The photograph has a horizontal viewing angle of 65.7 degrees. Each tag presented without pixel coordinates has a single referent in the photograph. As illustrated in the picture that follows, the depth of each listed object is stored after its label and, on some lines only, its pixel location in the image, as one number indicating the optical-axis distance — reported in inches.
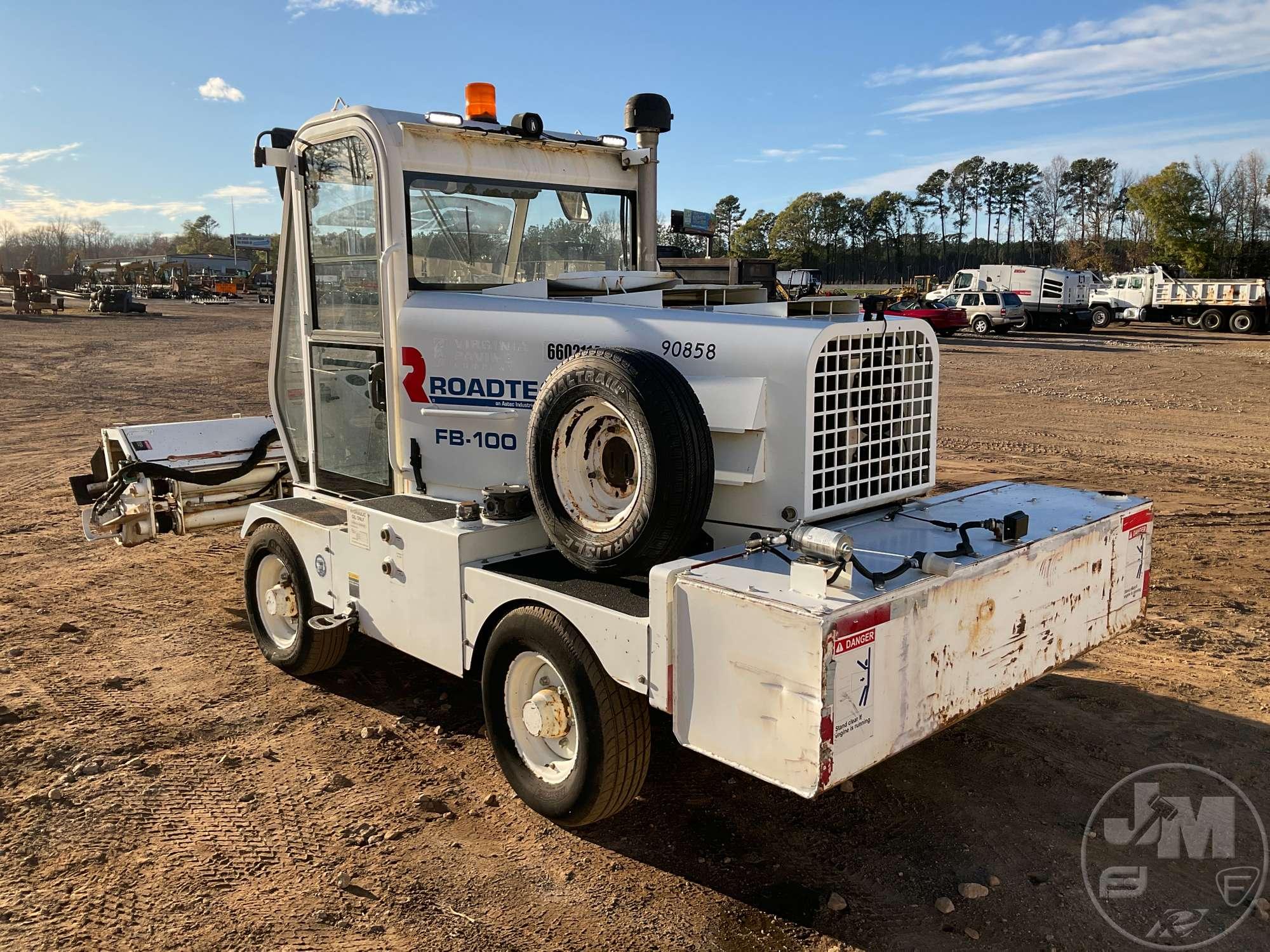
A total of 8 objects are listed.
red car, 1331.2
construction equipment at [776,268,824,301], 1304.1
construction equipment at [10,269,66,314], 1593.3
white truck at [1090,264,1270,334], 1434.5
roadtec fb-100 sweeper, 124.8
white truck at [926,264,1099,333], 1451.8
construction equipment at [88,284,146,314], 1736.0
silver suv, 1369.3
